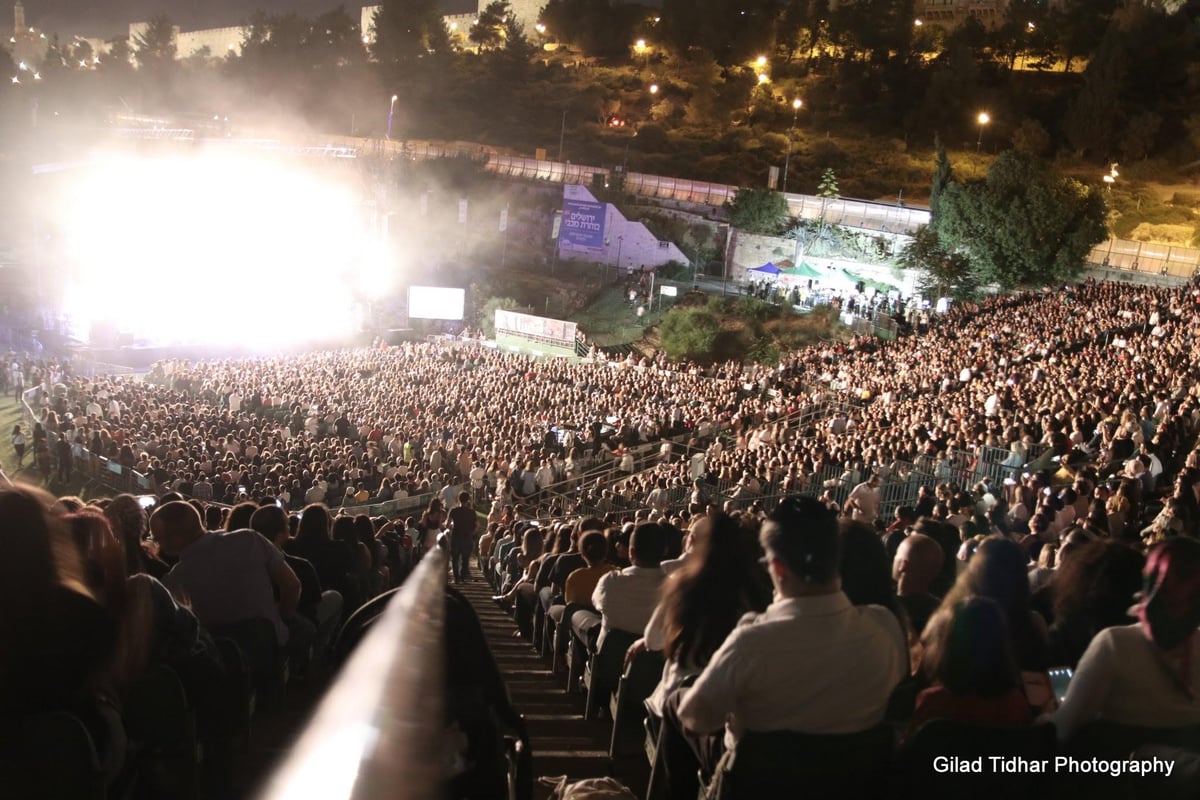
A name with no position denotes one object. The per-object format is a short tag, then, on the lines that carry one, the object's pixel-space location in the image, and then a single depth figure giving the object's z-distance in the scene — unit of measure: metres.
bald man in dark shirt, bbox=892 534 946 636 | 4.30
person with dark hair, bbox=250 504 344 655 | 5.62
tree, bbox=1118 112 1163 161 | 54.06
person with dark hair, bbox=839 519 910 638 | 3.98
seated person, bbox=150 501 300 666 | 4.56
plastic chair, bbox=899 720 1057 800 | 2.88
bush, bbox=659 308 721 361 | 39.31
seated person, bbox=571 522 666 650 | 4.91
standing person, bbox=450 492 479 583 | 13.40
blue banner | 46.41
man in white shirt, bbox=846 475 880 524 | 9.10
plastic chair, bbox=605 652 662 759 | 4.62
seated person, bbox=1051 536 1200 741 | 3.14
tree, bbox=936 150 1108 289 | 36.47
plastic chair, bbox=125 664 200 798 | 3.45
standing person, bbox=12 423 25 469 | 21.67
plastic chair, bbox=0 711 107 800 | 2.75
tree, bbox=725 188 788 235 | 46.44
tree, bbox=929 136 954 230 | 41.03
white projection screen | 47.34
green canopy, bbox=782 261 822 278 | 40.69
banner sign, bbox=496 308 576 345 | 39.06
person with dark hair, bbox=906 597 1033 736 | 2.97
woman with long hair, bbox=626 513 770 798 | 3.72
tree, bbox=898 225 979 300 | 38.53
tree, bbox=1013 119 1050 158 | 58.28
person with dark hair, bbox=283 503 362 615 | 6.30
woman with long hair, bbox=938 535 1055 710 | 3.72
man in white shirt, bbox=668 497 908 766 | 2.96
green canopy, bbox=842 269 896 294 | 41.38
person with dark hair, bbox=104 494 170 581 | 4.53
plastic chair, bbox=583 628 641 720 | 5.08
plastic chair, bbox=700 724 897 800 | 2.99
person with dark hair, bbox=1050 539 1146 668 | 3.87
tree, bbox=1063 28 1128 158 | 56.34
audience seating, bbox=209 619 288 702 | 4.62
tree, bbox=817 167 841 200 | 45.72
